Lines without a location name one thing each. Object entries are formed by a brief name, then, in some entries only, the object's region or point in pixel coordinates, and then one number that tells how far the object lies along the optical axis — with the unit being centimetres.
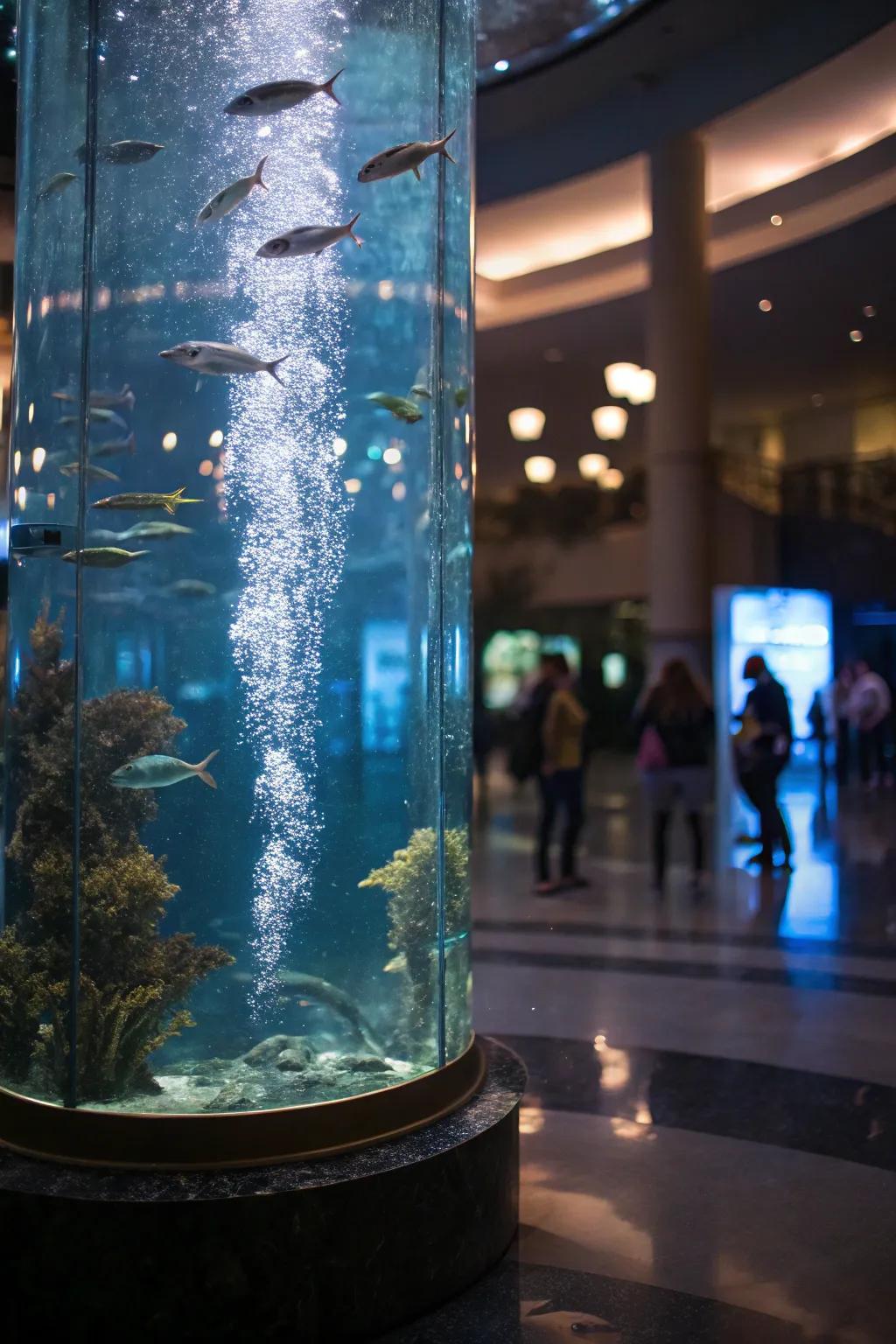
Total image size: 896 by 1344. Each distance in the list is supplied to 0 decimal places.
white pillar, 1520
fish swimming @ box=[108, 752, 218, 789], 299
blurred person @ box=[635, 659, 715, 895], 885
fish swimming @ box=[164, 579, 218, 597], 306
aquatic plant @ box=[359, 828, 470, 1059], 326
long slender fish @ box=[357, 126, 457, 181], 313
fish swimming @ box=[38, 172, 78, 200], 310
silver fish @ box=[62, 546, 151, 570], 303
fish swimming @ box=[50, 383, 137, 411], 307
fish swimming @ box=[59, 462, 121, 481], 306
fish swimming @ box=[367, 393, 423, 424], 329
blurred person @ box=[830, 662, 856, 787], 1753
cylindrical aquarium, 301
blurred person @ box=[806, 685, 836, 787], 1764
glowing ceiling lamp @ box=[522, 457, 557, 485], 2102
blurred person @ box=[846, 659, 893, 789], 1589
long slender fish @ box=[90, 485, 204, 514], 304
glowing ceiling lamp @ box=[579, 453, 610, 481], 2202
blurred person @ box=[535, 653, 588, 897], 880
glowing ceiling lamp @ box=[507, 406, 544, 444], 1802
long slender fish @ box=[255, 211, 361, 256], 303
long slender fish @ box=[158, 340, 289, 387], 300
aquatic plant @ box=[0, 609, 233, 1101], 297
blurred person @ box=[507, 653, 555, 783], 927
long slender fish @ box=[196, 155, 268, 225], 304
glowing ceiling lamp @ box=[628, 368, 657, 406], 1598
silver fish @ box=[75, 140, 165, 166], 304
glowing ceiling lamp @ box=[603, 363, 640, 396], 1567
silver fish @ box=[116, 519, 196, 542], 305
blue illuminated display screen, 1647
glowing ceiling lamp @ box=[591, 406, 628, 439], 1738
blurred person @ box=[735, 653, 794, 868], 988
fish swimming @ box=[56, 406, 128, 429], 306
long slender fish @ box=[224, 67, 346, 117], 299
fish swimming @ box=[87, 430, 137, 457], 306
